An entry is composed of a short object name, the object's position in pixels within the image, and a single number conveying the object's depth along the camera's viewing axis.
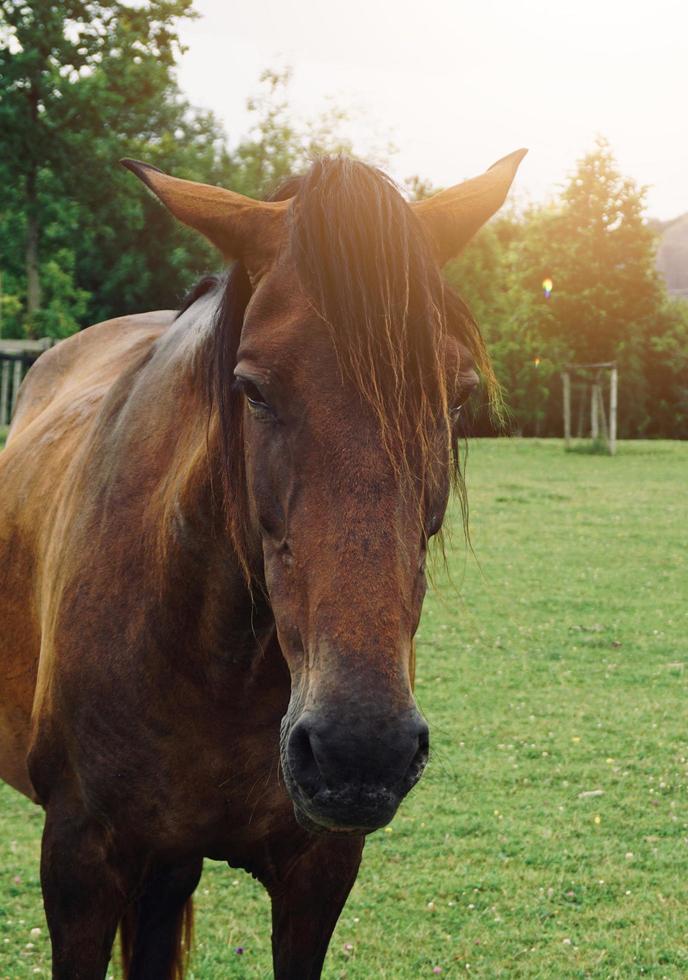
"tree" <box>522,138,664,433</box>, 25.92
